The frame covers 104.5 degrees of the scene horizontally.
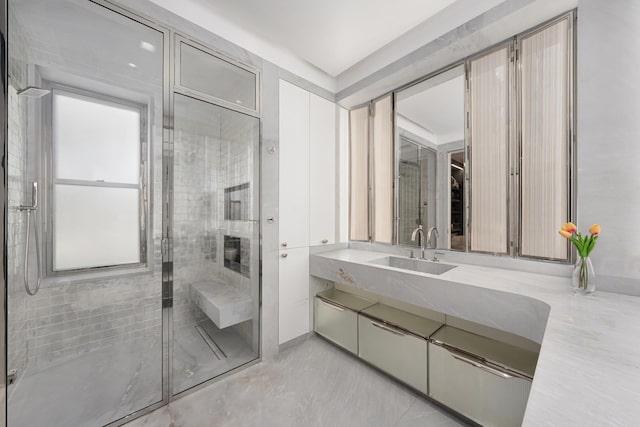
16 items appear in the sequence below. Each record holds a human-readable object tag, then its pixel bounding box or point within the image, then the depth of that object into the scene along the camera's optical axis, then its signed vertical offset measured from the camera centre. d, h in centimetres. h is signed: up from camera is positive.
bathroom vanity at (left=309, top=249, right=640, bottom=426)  51 -41
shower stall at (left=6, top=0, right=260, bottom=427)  127 -1
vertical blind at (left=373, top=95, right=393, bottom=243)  254 +44
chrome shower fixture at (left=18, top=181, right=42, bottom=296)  125 -12
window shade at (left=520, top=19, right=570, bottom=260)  154 +47
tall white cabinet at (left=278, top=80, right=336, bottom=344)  229 +18
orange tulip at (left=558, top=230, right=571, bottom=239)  129 -11
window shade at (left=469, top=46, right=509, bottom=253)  179 +47
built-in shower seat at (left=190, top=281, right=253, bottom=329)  182 -71
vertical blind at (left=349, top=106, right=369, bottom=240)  275 +43
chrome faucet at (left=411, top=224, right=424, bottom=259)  218 -22
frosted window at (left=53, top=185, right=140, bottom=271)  137 -9
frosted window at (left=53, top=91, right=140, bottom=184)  135 +41
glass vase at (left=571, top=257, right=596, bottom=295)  124 -33
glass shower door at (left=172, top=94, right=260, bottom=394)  174 -23
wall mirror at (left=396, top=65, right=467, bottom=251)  202 +45
